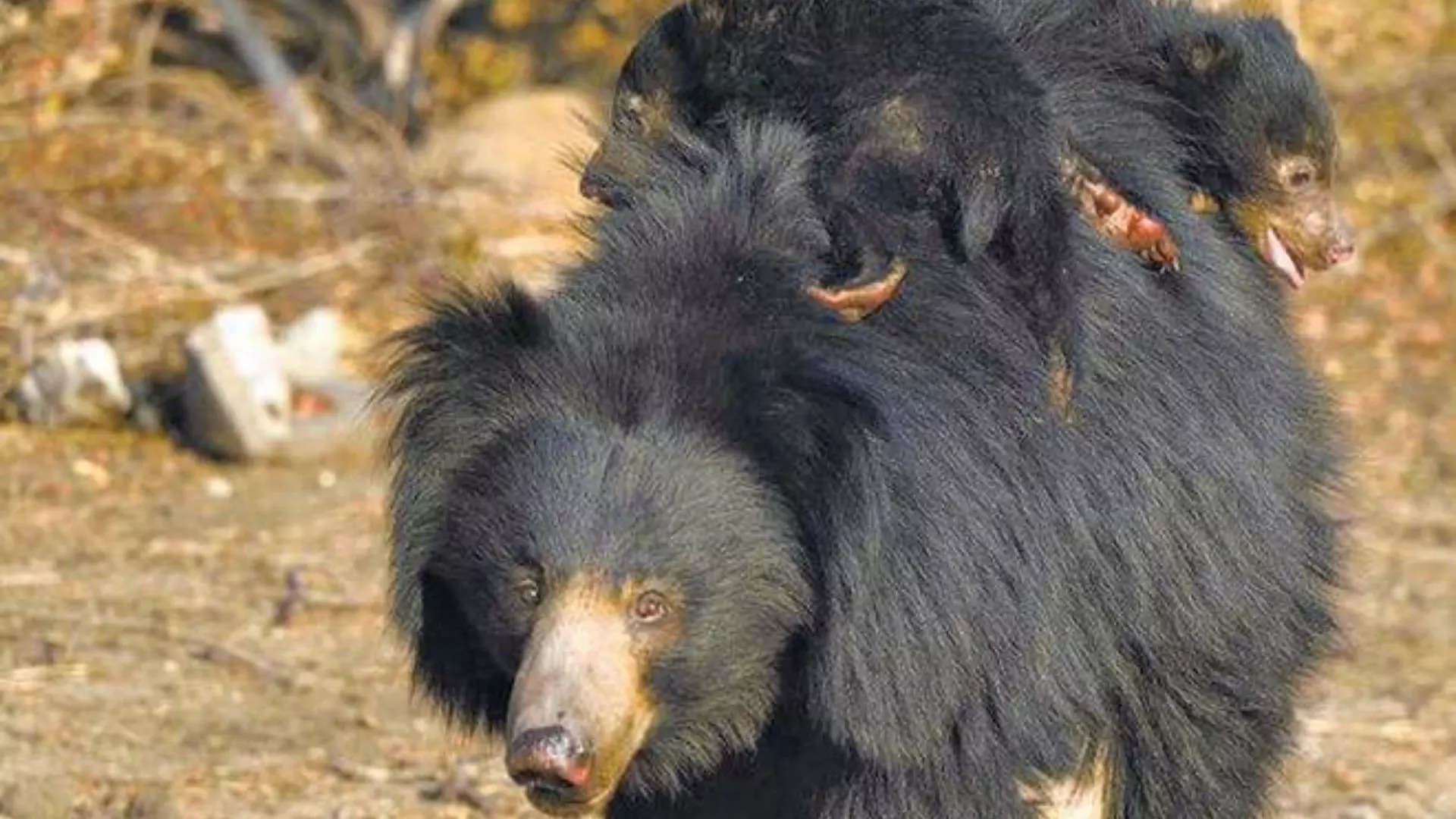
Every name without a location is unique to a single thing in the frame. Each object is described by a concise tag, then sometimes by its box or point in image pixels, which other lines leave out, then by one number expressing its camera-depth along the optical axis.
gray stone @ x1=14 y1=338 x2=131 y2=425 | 15.74
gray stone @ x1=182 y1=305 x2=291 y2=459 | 15.53
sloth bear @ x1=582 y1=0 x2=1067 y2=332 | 7.41
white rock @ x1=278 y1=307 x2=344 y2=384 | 16.27
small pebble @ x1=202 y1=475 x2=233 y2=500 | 15.22
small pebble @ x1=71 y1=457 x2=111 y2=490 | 15.20
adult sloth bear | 7.01
